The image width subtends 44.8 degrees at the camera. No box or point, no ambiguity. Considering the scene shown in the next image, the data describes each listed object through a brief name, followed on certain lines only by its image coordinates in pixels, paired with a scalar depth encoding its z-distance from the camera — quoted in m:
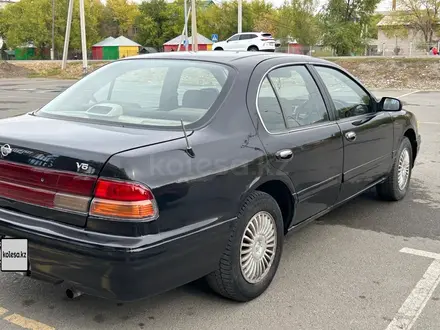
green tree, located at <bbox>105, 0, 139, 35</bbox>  82.56
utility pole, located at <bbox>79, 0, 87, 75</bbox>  30.63
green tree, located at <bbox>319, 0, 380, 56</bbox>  40.44
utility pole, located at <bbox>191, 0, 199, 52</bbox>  32.01
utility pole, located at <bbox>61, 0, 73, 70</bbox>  36.44
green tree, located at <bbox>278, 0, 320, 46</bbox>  53.12
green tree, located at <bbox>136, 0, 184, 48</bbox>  73.81
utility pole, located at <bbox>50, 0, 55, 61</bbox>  65.00
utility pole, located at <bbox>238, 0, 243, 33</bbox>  34.51
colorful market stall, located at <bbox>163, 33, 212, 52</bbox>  61.88
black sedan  2.73
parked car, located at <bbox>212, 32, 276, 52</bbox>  36.97
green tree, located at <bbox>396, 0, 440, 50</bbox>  52.31
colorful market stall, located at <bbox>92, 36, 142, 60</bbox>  65.94
